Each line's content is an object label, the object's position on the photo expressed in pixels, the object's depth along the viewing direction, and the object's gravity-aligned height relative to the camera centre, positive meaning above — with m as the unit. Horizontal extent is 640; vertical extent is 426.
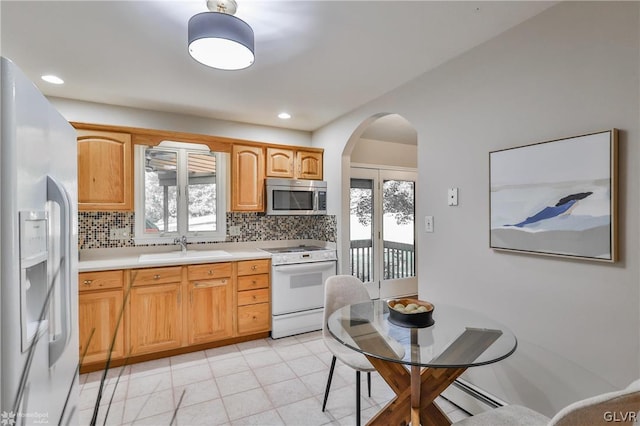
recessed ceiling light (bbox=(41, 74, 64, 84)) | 2.54 +1.08
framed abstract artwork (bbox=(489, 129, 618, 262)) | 1.49 +0.06
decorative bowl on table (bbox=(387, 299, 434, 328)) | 1.67 -0.56
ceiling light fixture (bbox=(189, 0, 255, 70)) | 1.61 +0.92
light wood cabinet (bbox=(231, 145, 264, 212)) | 3.58 +0.36
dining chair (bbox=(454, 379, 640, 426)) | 0.87 -0.56
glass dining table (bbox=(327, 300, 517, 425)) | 1.34 -0.63
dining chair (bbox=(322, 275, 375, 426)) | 1.95 -0.67
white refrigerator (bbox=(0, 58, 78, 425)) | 0.75 -0.12
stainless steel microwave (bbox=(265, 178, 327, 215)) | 3.71 +0.16
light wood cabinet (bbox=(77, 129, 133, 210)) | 2.88 +0.38
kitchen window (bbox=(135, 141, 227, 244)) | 3.31 +0.19
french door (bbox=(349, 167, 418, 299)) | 4.56 -0.32
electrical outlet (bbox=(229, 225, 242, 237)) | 3.82 -0.25
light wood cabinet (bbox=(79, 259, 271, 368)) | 2.68 -0.90
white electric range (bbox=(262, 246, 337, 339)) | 3.42 -0.86
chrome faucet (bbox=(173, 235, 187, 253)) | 3.47 -0.34
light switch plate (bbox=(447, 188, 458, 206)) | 2.27 +0.10
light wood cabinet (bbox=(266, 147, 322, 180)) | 3.79 +0.57
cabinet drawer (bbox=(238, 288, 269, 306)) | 3.30 -0.92
